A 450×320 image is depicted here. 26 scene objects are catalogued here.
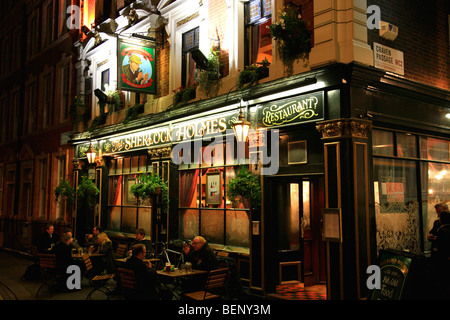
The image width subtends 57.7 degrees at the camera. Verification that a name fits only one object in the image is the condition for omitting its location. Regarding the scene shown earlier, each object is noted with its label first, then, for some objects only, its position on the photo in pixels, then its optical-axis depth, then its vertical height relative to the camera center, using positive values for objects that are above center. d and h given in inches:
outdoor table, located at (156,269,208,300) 306.3 -57.1
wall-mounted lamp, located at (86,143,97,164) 586.2 +62.5
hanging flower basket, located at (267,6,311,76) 323.2 +129.6
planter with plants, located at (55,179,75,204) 636.1 +12.1
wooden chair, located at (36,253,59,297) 390.6 -63.6
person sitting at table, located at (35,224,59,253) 445.4 -47.5
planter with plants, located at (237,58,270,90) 358.9 +110.3
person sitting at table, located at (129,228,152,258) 405.8 -42.6
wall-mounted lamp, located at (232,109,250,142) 344.5 +59.2
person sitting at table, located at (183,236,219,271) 323.6 -45.8
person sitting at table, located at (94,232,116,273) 399.5 -54.1
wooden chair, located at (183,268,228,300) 283.6 -60.5
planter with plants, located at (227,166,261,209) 347.6 +9.8
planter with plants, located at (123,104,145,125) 522.0 +111.6
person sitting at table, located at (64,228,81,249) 433.3 -50.2
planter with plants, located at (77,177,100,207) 604.7 +10.0
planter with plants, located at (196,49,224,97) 406.3 +124.4
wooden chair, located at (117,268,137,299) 280.7 -58.3
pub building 293.0 +32.1
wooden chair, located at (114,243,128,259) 483.2 -60.7
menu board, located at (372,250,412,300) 269.2 -51.8
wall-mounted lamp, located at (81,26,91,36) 655.8 +271.1
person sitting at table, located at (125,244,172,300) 280.8 -53.7
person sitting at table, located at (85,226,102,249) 452.1 -46.2
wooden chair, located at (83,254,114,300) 358.4 -71.5
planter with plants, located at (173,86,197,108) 440.5 +112.8
